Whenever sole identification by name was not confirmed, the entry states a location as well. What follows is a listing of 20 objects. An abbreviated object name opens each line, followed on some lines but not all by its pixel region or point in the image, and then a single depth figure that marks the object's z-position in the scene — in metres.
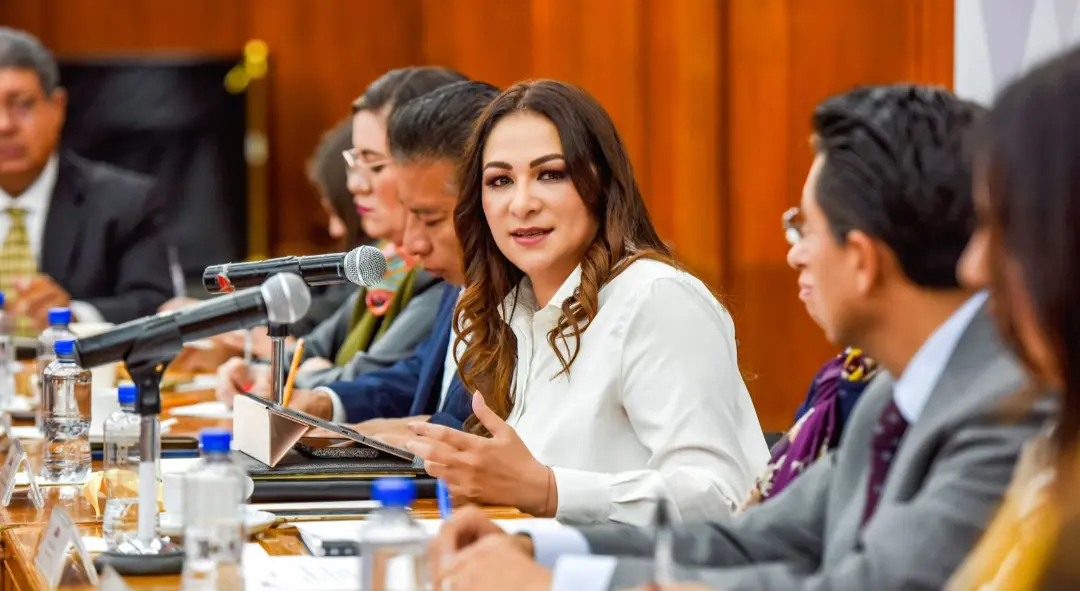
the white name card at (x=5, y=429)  5.70
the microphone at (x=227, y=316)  3.29
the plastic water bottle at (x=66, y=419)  5.01
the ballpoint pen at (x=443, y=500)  3.70
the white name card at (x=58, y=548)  3.37
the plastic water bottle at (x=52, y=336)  5.53
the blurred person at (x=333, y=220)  8.26
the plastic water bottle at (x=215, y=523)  3.06
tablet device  4.37
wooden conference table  3.44
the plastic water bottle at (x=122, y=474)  3.82
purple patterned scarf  3.71
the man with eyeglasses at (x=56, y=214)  10.02
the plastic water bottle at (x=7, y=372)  7.12
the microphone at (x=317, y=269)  4.46
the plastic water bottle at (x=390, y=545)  2.86
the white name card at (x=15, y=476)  4.55
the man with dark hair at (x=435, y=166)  5.89
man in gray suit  2.54
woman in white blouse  4.28
